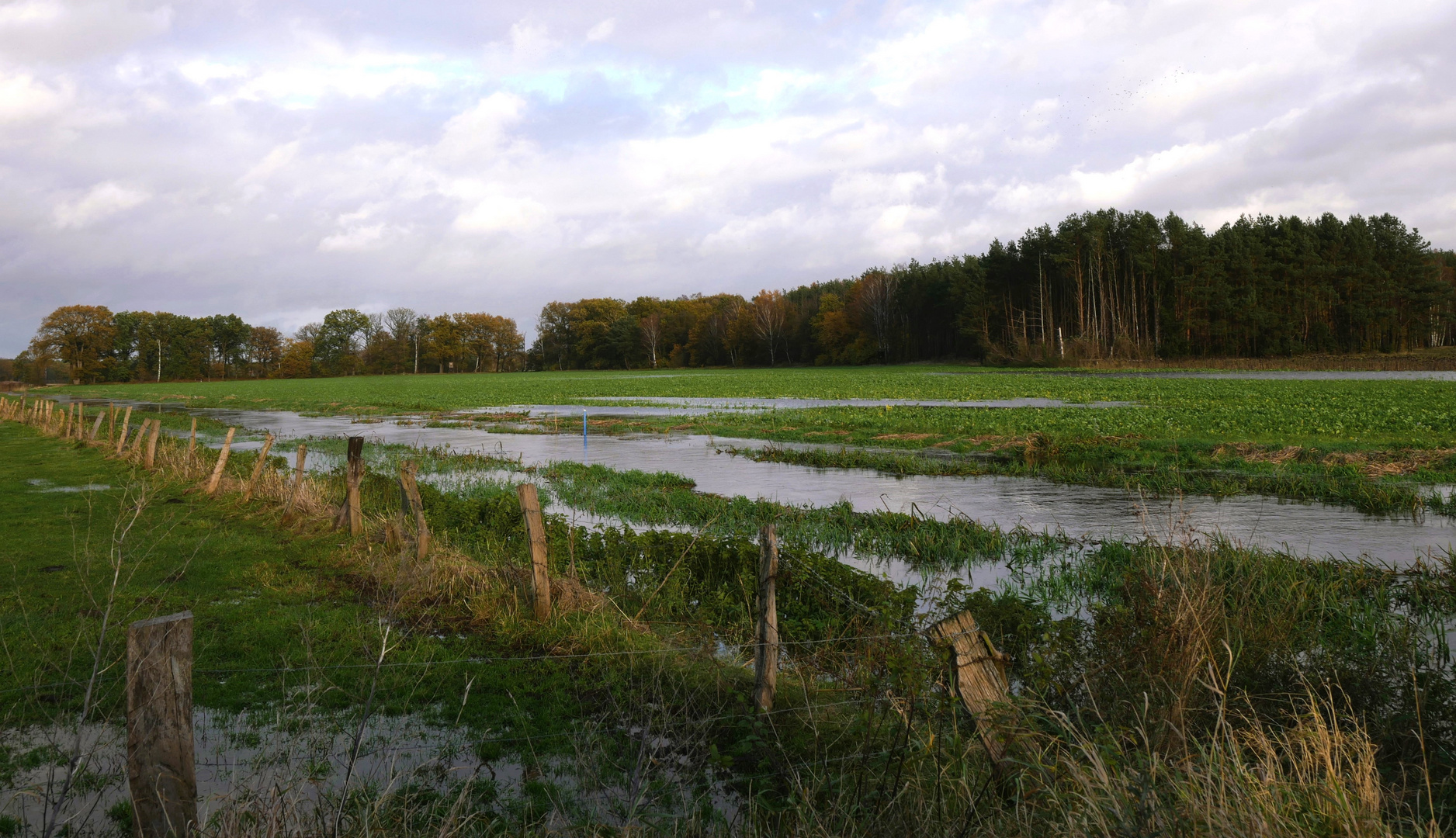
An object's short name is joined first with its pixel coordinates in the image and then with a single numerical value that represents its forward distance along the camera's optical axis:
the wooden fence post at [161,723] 3.75
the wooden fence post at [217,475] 16.25
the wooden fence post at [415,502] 10.54
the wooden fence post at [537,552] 8.43
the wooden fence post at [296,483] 13.89
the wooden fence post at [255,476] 15.32
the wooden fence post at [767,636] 6.17
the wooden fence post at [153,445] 19.64
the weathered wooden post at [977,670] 4.25
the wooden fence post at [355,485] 12.83
